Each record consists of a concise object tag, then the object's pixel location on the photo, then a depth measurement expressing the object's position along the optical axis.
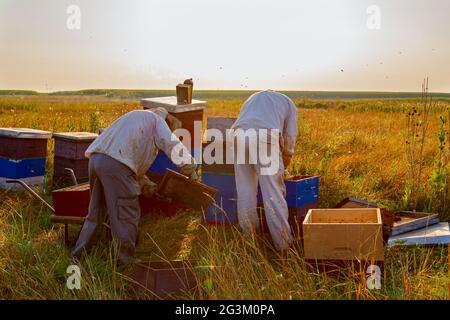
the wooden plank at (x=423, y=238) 6.67
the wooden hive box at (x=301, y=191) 7.23
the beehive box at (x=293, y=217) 7.14
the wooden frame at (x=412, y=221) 7.01
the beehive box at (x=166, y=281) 5.00
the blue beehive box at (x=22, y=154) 9.05
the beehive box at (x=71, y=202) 7.17
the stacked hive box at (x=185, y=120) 8.27
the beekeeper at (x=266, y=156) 6.71
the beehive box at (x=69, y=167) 9.15
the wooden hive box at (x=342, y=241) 5.51
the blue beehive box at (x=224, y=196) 7.77
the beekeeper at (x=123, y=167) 6.16
